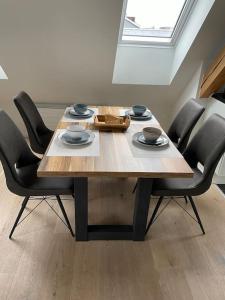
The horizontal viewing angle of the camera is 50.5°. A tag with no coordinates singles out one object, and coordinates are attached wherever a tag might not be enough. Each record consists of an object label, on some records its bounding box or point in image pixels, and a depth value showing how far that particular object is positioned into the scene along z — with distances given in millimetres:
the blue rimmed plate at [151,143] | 1570
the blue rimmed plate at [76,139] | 1532
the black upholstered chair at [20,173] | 1477
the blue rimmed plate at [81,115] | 2039
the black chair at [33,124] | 1956
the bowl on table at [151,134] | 1555
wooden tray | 1778
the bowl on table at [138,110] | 2092
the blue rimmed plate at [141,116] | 2067
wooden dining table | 1283
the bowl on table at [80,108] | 2072
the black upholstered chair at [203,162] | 1543
